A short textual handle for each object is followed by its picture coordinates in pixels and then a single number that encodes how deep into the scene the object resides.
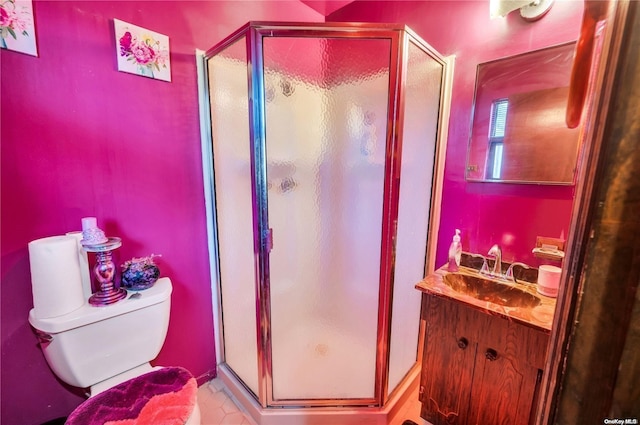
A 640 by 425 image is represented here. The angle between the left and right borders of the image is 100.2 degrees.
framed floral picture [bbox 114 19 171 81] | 1.18
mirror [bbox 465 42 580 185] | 1.20
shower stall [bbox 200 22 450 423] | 1.22
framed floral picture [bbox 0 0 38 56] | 0.93
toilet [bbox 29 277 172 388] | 1.00
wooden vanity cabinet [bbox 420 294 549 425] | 1.08
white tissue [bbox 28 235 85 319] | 0.96
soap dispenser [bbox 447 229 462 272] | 1.50
